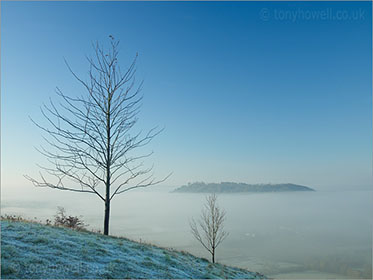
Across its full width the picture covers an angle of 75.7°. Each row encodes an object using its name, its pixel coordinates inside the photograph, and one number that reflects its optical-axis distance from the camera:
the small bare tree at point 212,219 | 20.55
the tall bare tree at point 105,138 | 12.67
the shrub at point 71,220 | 18.18
